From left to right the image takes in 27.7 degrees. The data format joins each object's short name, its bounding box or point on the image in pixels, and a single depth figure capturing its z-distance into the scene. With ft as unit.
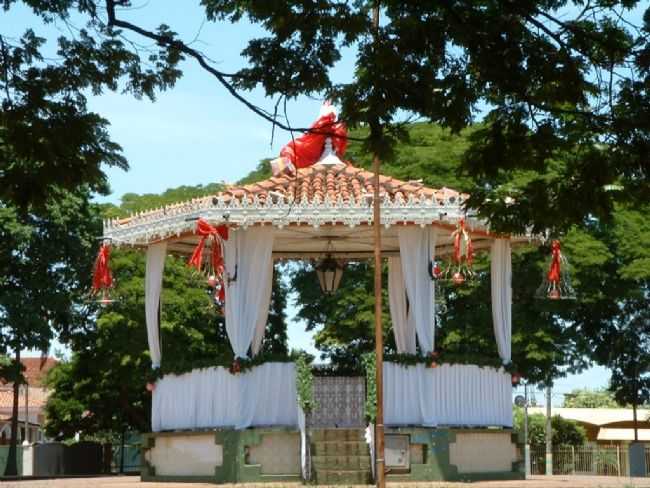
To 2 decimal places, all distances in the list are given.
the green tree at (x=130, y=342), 141.59
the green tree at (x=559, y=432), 176.96
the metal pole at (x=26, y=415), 216.76
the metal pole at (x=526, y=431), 133.06
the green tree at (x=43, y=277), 140.56
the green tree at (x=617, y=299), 126.93
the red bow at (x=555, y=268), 85.66
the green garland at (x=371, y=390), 75.51
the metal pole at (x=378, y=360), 66.80
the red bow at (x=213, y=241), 79.05
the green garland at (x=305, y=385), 77.00
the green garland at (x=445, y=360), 79.61
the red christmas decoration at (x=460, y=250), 79.36
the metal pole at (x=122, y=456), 158.30
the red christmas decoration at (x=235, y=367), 78.33
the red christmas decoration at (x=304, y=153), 87.45
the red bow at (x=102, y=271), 86.69
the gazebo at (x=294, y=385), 77.61
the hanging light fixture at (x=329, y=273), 88.12
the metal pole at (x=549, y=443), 144.56
